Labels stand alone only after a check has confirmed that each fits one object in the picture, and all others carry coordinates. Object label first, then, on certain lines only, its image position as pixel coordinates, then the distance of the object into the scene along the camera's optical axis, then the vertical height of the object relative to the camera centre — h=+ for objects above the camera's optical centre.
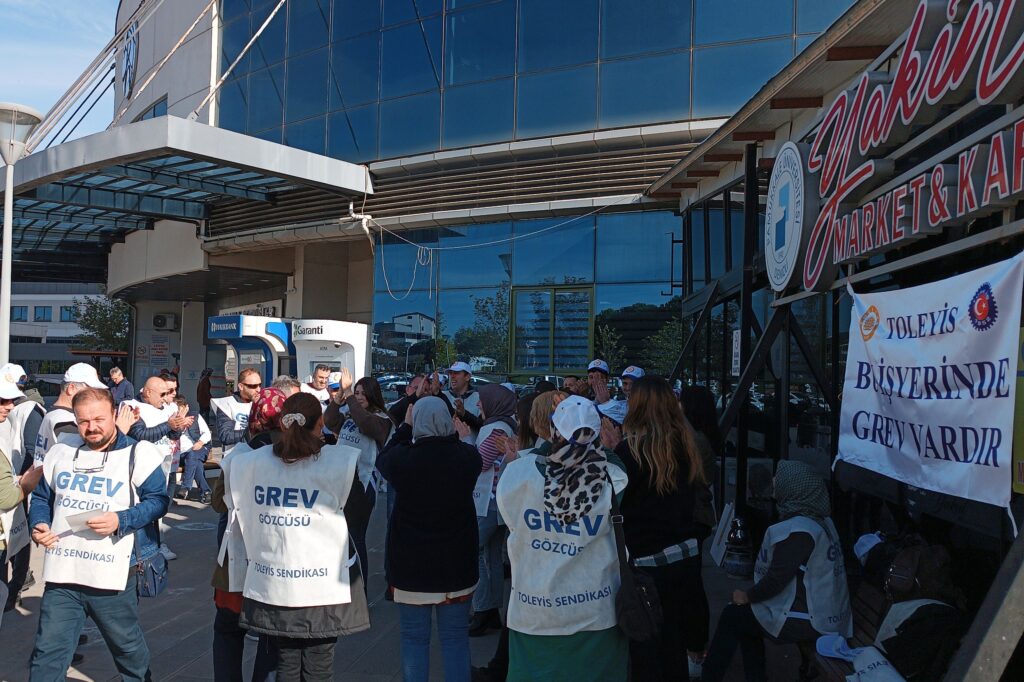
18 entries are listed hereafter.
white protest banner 2.95 -0.08
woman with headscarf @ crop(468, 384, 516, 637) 5.33 -1.12
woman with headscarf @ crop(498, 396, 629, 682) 3.16 -0.84
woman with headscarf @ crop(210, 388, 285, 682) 3.59 -1.25
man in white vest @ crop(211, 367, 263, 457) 7.05 -0.57
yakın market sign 3.22 +1.22
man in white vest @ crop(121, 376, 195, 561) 6.21 -0.61
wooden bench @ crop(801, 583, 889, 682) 3.38 -1.34
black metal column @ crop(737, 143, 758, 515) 7.02 +0.93
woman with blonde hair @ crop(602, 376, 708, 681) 3.80 -0.70
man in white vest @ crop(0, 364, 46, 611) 5.09 -0.64
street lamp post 12.06 +3.17
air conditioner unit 28.22 +0.99
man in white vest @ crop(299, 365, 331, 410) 7.98 -0.35
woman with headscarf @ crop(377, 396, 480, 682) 3.74 -0.91
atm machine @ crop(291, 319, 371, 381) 14.51 +0.15
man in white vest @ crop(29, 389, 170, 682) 3.73 -0.92
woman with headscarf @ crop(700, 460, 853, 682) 3.66 -1.03
